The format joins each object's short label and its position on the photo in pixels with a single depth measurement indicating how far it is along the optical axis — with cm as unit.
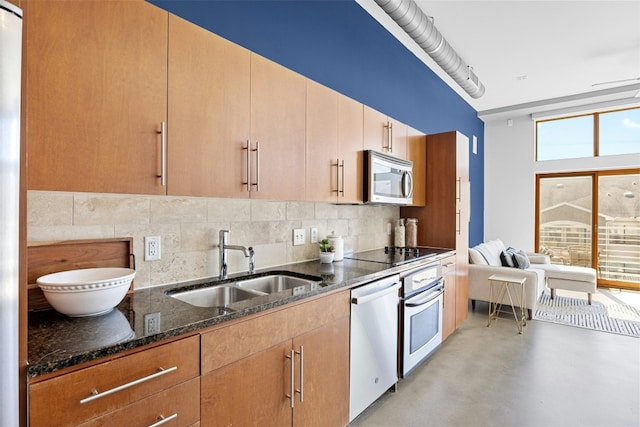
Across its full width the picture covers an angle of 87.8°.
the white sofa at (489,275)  407
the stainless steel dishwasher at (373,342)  202
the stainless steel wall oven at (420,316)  250
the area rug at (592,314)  393
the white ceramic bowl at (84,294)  111
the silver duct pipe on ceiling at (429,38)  269
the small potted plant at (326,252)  254
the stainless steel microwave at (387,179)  261
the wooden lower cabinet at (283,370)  128
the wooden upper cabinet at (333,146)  214
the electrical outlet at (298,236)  250
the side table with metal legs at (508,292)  400
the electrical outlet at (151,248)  165
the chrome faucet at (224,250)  194
